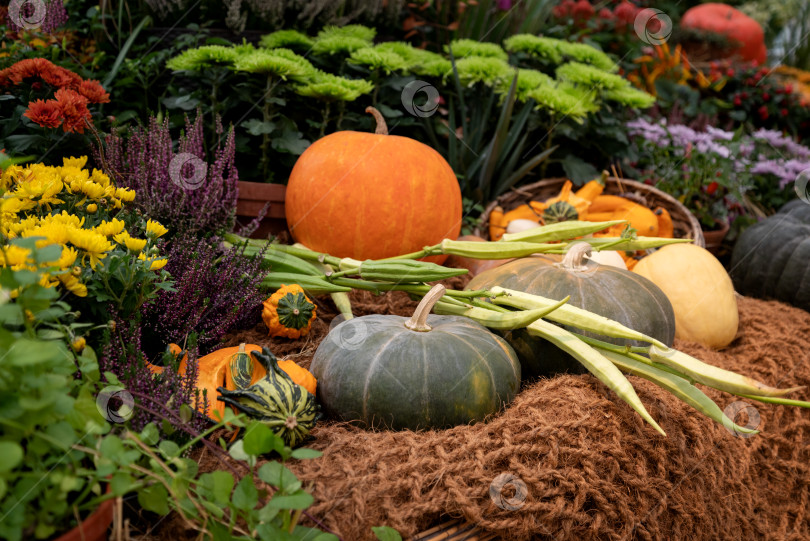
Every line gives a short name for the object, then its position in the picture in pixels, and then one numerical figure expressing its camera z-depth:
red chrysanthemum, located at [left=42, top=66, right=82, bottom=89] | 1.79
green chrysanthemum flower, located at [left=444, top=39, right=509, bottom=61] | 2.92
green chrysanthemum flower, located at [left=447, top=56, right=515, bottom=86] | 2.72
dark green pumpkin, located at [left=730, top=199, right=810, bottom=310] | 2.72
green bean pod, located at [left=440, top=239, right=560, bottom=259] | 1.95
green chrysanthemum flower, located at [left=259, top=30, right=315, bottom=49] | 2.56
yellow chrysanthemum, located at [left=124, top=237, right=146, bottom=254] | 1.21
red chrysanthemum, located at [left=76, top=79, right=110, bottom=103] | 1.81
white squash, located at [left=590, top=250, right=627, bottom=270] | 2.23
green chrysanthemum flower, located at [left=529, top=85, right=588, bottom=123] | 2.64
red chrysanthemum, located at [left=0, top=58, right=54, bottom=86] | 1.79
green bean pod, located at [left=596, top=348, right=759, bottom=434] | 1.36
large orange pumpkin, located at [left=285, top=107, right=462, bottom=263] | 2.18
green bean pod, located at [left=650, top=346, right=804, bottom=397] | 1.33
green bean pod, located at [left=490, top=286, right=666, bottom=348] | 1.48
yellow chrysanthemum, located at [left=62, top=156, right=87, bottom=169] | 1.59
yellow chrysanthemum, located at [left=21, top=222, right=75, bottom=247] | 1.08
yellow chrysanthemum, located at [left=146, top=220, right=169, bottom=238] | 1.36
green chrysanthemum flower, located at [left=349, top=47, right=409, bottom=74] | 2.47
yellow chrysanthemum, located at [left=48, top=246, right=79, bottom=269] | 1.01
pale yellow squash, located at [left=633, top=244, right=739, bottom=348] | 2.21
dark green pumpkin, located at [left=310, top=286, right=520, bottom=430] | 1.39
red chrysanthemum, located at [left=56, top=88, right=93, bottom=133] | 1.67
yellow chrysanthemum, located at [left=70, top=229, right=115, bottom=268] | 1.10
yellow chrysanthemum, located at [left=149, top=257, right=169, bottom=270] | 1.25
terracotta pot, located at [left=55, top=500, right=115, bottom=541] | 0.82
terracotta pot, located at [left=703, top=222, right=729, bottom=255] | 3.03
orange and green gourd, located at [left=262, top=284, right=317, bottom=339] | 1.76
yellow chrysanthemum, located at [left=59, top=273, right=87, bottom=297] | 1.06
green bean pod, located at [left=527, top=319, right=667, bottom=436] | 1.36
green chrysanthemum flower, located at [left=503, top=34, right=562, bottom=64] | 3.05
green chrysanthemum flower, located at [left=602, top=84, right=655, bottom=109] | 2.89
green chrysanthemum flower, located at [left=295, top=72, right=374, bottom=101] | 2.28
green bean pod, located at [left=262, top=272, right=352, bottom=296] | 1.91
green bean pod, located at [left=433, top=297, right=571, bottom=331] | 1.51
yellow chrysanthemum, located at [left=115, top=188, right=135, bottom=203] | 1.51
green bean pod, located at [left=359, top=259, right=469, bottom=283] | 1.80
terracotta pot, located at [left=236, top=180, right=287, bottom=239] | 2.35
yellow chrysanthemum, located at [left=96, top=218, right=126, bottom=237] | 1.22
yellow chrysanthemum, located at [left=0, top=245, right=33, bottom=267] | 0.95
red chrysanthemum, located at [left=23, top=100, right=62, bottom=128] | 1.63
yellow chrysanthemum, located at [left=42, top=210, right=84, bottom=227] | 1.19
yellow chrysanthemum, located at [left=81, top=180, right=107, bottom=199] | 1.45
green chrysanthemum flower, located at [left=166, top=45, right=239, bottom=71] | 2.22
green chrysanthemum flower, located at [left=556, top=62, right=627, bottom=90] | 2.79
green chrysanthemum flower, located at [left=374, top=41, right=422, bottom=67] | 2.69
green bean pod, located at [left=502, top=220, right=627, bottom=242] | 1.99
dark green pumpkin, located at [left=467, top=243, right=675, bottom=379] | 1.69
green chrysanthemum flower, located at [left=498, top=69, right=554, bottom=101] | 2.76
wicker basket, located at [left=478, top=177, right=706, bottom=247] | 2.81
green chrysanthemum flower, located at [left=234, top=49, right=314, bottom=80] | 2.16
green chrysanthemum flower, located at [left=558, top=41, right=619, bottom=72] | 3.04
